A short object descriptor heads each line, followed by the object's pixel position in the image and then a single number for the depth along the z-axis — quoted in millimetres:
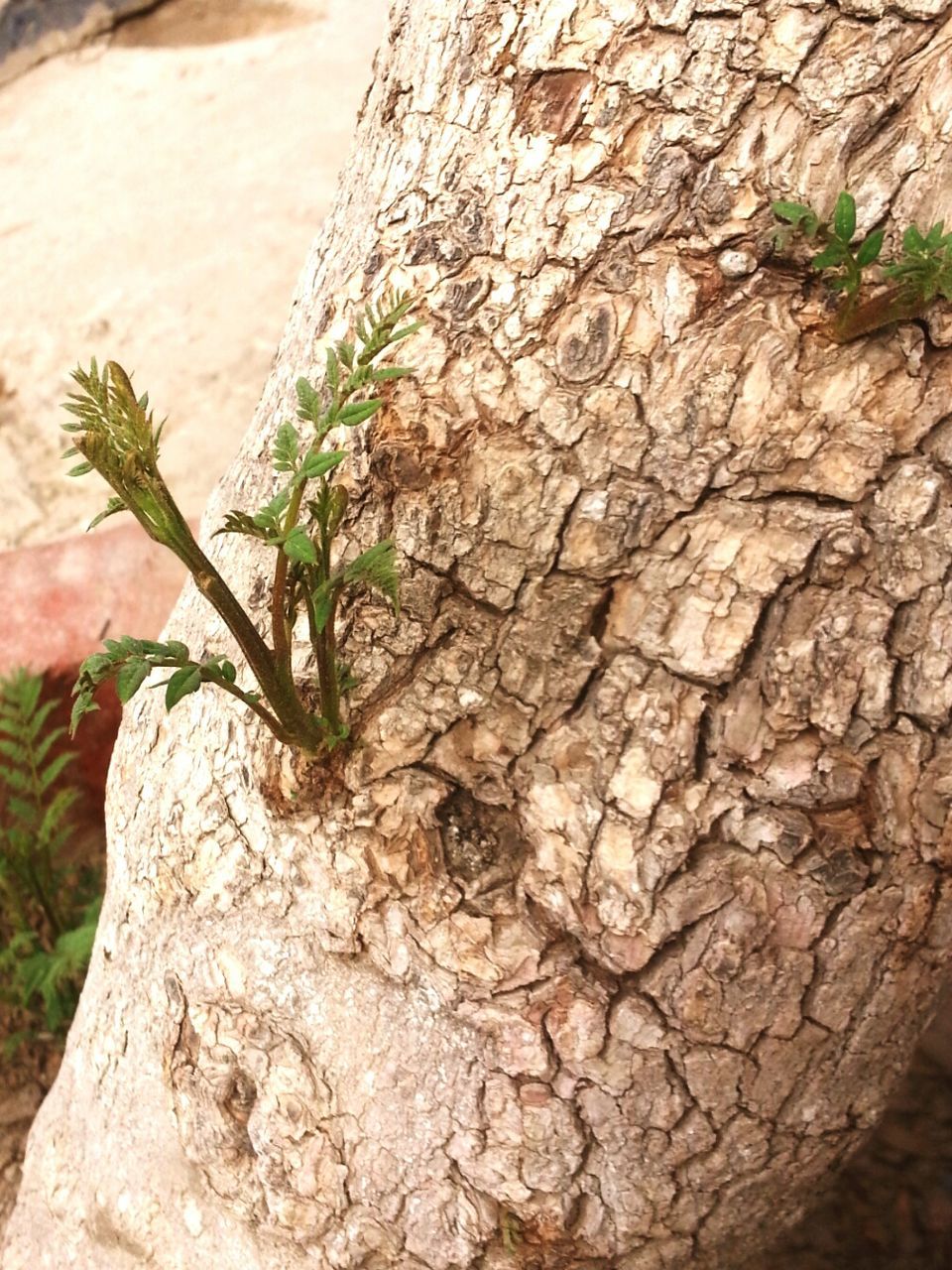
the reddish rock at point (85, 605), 646
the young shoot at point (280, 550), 230
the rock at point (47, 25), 1516
